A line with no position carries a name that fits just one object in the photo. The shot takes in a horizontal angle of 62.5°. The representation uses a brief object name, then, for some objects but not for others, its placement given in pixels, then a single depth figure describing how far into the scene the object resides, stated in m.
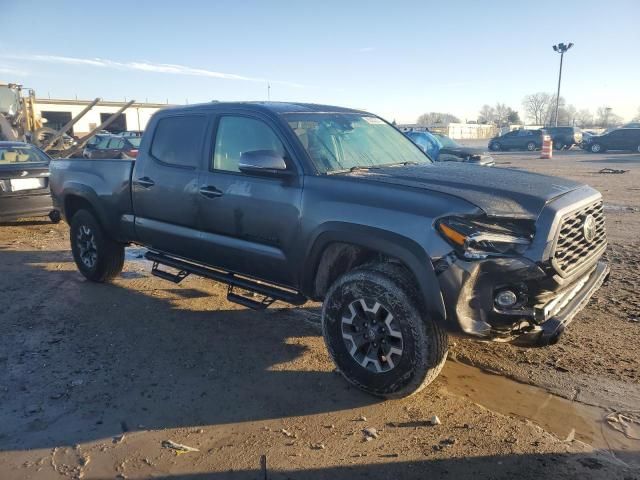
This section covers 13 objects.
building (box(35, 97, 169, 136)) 52.28
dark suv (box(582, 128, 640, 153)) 32.22
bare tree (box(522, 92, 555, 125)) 128.88
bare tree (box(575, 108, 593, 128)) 131.75
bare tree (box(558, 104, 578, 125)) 121.65
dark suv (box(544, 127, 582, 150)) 37.09
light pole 48.28
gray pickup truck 3.11
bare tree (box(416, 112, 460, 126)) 132.23
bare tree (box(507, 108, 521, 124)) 92.06
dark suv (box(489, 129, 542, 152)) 37.47
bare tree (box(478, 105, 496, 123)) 137.25
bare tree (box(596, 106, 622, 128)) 111.72
